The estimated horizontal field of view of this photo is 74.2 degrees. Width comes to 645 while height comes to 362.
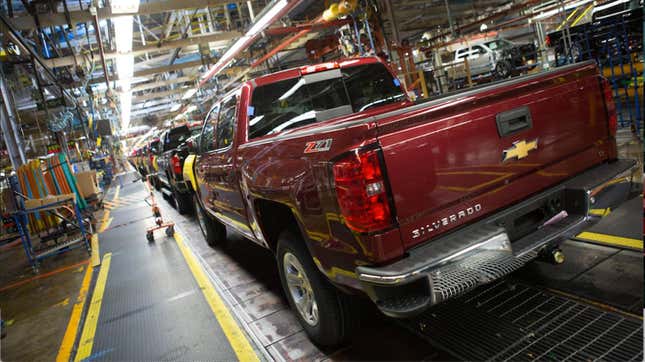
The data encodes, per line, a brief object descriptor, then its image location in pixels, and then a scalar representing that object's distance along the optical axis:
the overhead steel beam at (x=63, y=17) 8.53
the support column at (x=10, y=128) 9.98
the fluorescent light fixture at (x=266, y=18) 7.95
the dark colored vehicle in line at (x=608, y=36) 8.17
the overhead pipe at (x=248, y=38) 8.06
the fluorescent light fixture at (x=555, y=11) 12.80
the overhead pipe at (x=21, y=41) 7.87
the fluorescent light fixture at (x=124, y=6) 7.02
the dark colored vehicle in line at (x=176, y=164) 9.34
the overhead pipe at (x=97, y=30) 7.98
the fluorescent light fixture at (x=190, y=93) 17.78
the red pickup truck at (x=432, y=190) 2.14
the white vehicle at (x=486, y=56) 15.90
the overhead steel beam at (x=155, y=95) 21.96
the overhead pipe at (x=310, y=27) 11.38
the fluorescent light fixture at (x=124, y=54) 8.22
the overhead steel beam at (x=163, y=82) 19.07
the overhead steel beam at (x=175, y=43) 11.97
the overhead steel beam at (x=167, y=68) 15.10
